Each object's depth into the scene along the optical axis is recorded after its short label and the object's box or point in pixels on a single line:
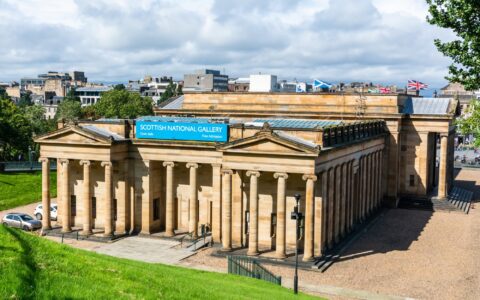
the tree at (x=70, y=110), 137.00
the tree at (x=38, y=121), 123.94
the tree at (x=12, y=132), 90.19
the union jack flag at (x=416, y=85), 84.38
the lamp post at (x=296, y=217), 36.68
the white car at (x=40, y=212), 62.53
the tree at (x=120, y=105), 128.00
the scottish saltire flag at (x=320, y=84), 79.08
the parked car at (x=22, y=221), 56.45
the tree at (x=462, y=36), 33.53
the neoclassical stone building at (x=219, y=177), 45.56
